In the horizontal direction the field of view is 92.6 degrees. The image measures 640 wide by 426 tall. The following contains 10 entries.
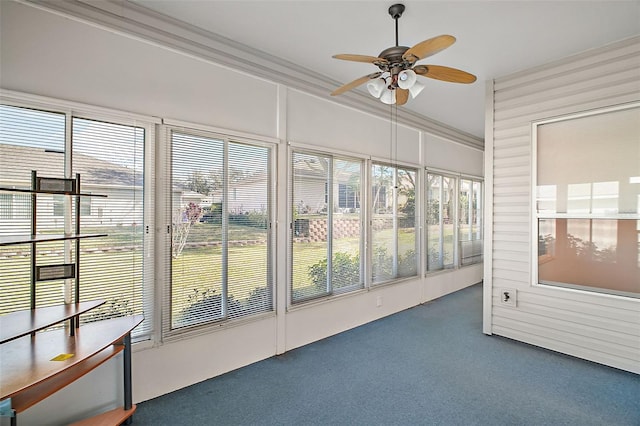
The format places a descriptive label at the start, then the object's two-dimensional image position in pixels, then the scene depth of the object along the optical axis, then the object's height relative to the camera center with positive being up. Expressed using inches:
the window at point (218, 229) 101.2 -6.2
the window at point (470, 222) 230.8 -6.5
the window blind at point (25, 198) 74.5 +3.3
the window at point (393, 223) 167.3 -5.9
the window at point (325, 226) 133.3 -6.3
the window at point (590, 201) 111.3 +5.2
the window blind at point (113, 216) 85.4 -1.4
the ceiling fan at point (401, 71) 81.6 +41.0
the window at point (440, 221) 202.2 -5.4
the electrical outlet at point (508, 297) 137.6 -37.9
